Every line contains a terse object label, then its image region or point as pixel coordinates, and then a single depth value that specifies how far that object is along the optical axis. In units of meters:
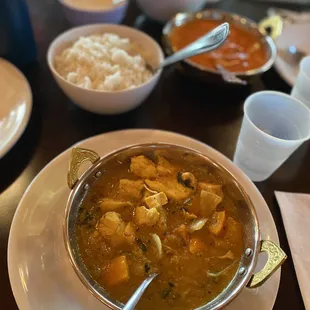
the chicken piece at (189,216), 0.27
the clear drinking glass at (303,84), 0.37
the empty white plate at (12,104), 0.33
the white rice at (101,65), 0.35
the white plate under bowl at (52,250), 0.25
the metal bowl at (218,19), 0.38
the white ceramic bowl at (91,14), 0.43
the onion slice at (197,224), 0.26
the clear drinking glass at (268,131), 0.31
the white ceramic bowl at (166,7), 0.47
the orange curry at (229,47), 0.42
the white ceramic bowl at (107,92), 0.34
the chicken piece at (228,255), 0.25
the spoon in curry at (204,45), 0.31
